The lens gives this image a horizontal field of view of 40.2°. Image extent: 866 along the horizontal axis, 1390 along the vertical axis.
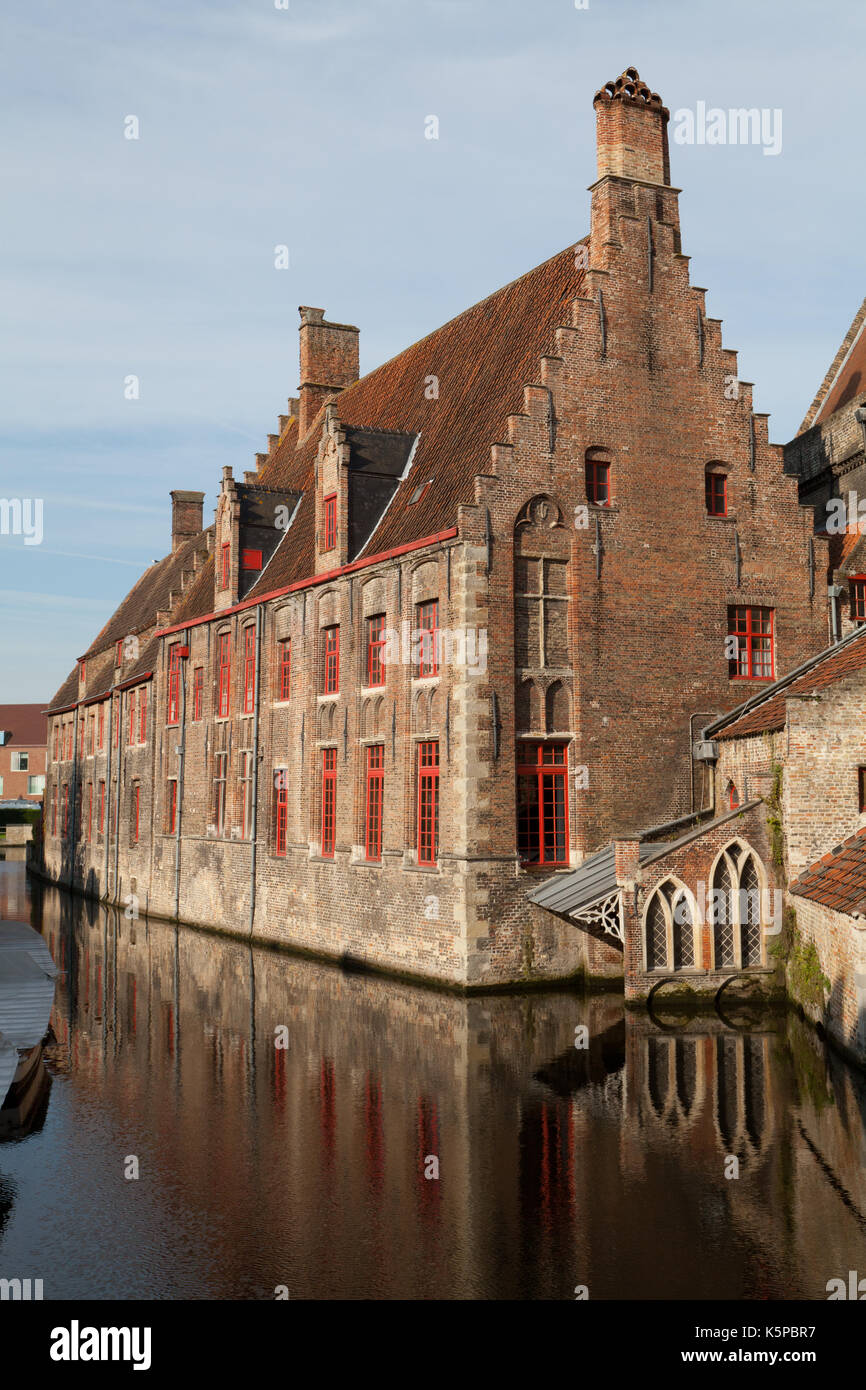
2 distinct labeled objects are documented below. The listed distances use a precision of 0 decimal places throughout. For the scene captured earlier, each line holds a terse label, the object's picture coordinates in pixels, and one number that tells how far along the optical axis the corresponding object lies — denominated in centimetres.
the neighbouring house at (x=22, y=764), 9344
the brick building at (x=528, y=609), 1936
